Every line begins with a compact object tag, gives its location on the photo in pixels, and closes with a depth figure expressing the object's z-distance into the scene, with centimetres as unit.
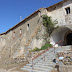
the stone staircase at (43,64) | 747
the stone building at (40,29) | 1242
